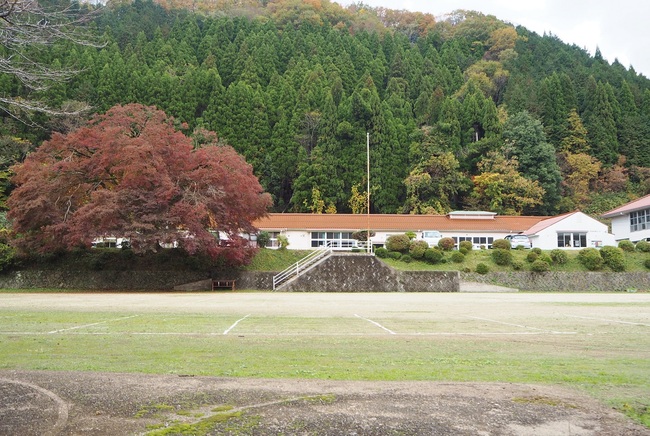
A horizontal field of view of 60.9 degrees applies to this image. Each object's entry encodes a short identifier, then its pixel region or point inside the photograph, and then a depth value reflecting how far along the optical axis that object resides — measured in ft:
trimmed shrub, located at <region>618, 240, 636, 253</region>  139.03
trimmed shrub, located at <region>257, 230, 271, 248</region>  145.18
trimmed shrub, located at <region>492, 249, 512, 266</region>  132.16
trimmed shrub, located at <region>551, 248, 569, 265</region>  134.31
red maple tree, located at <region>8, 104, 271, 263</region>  107.55
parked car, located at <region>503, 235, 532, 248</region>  155.33
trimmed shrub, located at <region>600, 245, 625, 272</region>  131.03
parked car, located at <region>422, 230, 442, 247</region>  159.84
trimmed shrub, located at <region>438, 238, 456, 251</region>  138.92
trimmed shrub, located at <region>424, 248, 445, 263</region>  133.69
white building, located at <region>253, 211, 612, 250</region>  164.66
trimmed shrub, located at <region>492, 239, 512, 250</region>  138.31
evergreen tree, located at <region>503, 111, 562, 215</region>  215.10
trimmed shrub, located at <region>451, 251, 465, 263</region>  134.21
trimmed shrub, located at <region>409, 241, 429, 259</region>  136.05
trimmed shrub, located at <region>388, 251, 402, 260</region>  136.36
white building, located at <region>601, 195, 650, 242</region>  166.91
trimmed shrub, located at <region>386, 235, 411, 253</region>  137.90
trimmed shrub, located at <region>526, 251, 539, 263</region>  132.94
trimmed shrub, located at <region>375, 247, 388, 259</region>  137.39
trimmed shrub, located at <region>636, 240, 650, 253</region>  139.03
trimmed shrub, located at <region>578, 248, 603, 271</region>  131.44
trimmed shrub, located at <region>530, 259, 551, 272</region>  129.70
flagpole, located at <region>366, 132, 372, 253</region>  140.05
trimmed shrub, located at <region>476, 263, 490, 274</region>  129.90
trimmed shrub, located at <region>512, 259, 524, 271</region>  131.85
